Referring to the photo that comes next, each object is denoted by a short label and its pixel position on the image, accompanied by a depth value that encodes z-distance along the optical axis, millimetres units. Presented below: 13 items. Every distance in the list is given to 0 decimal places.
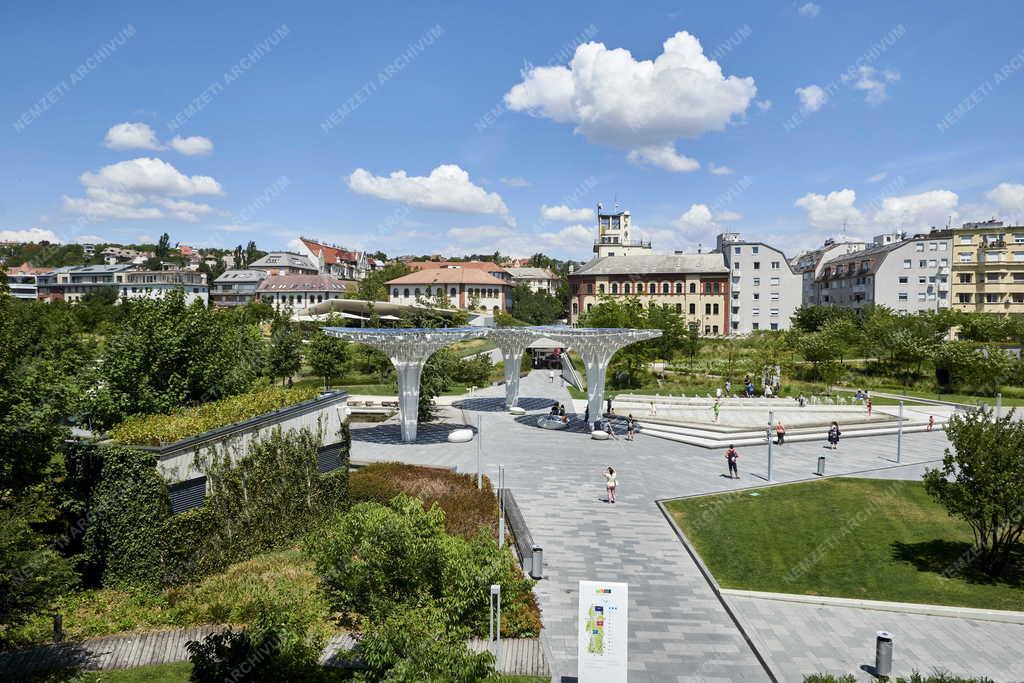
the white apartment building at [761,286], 77000
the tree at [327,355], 43719
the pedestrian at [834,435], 29000
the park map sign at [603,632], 10230
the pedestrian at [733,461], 23438
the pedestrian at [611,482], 20344
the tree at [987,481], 14117
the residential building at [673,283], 77562
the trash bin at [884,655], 10969
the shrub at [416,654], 8094
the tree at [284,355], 44812
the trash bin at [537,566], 14781
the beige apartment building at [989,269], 69938
